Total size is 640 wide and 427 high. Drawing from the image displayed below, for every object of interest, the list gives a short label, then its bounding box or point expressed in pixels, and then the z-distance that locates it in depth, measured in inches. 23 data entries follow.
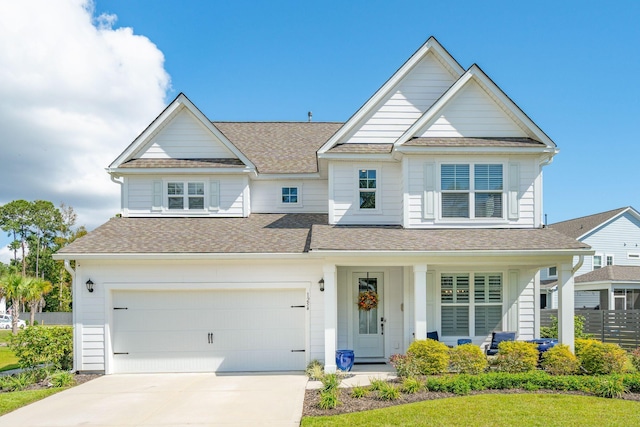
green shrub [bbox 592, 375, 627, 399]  348.2
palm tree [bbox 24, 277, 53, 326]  1003.3
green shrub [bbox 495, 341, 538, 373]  417.7
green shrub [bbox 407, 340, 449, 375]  419.2
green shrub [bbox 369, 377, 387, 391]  362.1
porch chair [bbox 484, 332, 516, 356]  500.6
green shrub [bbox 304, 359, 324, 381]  439.2
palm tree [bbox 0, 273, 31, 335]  979.9
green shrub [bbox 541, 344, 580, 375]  409.1
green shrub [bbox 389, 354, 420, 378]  412.8
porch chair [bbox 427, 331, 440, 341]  509.0
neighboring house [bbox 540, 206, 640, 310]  1185.4
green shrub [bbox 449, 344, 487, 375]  419.2
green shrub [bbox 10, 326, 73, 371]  442.0
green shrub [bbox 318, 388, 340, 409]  330.0
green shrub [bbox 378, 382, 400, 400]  344.8
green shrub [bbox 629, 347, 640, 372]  436.1
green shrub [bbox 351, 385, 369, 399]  354.3
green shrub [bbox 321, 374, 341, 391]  362.6
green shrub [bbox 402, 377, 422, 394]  362.3
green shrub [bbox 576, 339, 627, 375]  412.2
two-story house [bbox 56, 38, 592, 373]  473.4
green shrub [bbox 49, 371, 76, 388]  426.3
